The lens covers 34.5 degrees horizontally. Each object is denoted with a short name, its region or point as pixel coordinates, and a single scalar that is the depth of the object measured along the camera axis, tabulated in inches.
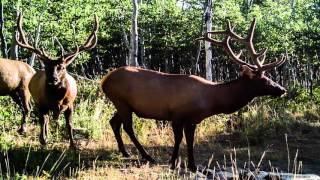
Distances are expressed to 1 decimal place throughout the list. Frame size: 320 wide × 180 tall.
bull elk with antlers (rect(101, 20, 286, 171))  312.0
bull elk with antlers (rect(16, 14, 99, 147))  335.0
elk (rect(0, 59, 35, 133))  431.8
